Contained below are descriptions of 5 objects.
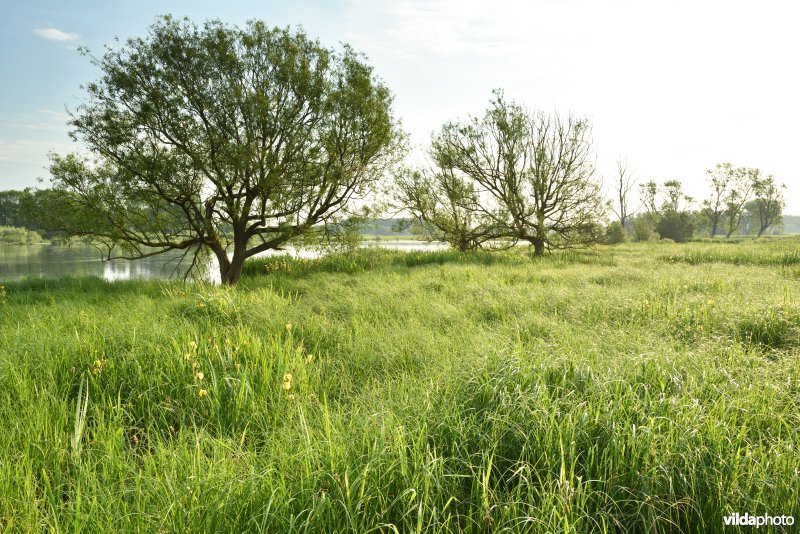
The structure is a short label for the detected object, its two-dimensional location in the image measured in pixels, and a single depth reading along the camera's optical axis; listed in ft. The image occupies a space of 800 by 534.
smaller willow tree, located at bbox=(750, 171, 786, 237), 192.63
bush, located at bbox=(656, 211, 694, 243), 153.17
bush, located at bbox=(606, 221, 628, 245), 107.34
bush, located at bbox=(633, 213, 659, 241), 138.11
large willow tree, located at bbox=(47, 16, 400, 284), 33.04
